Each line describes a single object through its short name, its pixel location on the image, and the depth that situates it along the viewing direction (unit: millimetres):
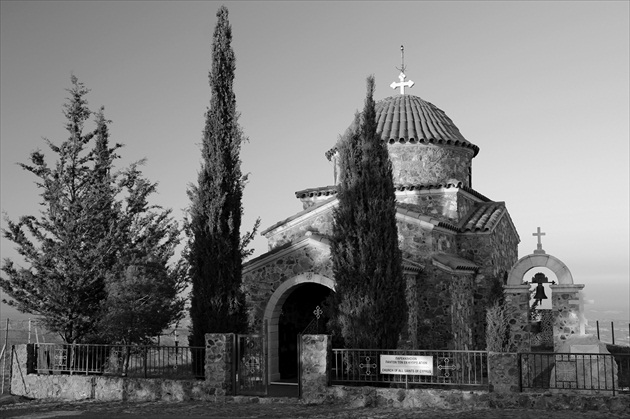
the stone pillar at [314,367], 14156
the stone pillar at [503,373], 12984
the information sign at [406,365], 13711
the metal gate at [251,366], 15023
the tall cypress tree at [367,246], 15531
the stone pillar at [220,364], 14758
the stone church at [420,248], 18094
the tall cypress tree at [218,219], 16922
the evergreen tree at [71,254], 19484
